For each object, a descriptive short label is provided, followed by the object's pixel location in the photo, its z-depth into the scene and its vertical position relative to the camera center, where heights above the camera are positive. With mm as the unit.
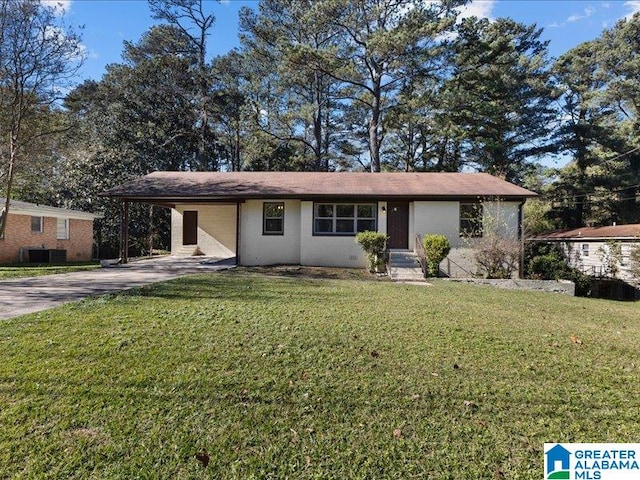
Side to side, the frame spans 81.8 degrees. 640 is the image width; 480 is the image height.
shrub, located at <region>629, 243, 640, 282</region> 14420 -646
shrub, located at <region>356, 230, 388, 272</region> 12945 -128
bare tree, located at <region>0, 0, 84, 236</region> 11625 +5871
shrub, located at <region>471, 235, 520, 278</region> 12484 -395
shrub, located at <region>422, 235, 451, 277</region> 12484 -260
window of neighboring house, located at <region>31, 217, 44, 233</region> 18781 +749
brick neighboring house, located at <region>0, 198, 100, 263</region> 17516 +323
